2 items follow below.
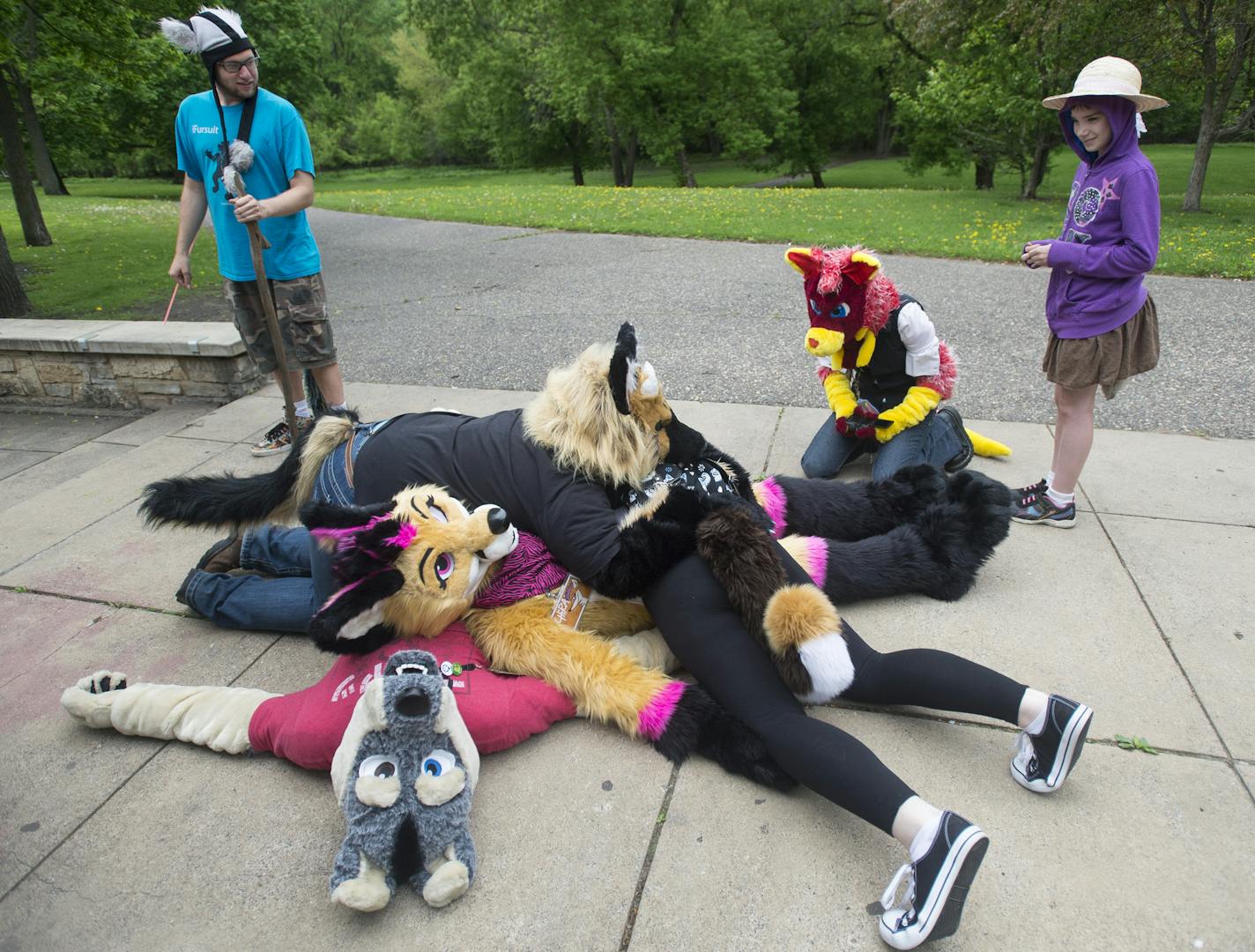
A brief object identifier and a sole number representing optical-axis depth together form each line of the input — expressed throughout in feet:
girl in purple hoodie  9.83
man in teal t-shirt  12.27
